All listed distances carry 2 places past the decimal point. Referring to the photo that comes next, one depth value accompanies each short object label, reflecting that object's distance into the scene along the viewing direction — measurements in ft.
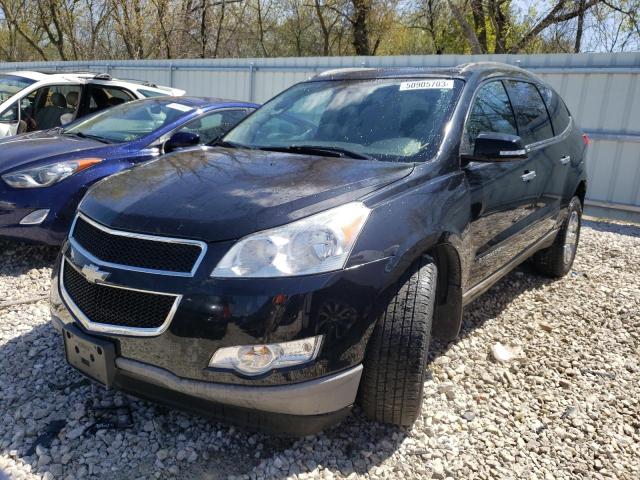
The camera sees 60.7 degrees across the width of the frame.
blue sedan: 13.58
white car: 22.71
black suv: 6.70
